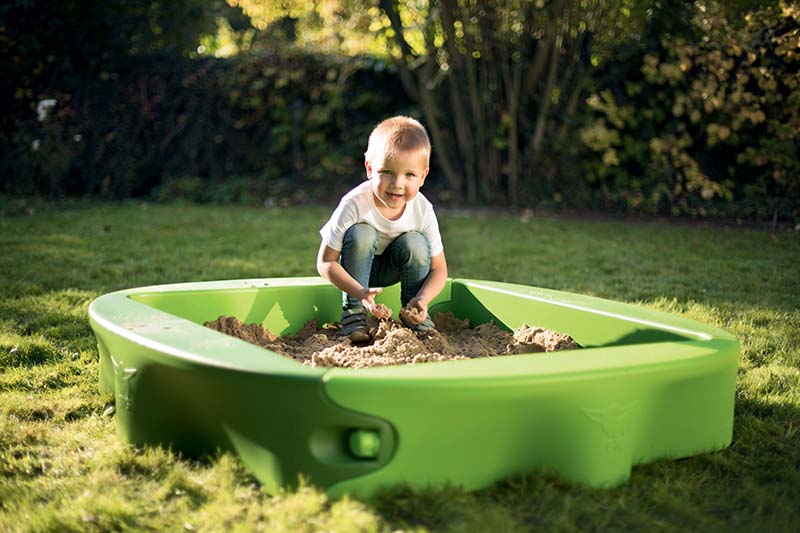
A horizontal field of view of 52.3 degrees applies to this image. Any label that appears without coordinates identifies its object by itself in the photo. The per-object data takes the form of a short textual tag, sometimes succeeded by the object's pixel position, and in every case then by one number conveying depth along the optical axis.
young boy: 2.46
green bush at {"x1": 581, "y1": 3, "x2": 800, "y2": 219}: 5.87
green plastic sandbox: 1.59
